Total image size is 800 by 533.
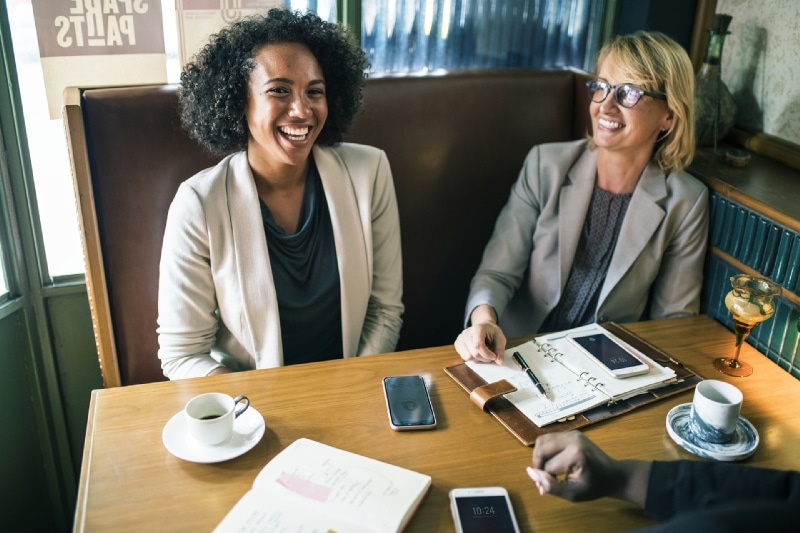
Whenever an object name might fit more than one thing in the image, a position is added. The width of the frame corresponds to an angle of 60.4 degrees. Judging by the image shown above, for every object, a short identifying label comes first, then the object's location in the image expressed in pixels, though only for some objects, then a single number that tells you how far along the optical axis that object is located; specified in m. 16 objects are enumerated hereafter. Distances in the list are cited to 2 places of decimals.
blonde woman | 1.75
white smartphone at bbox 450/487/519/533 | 1.03
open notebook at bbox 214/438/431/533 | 1.02
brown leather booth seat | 1.76
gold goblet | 1.46
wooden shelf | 1.60
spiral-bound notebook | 1.28
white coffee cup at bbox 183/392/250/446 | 1.15
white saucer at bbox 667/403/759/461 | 1.20
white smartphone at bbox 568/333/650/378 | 1.40
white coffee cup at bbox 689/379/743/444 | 1.20
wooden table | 1.07
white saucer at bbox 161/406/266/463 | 1.16
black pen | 1.35
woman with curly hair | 1.60
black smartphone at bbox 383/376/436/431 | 1.26
